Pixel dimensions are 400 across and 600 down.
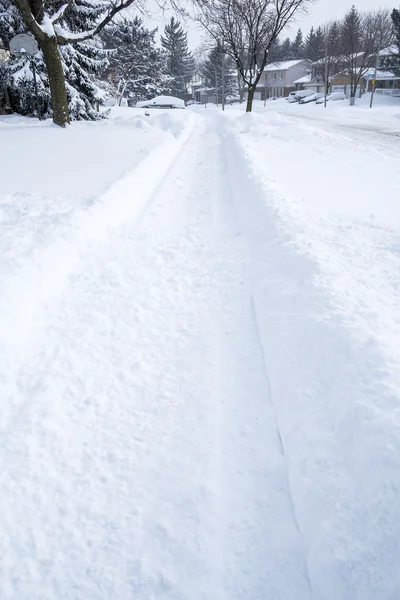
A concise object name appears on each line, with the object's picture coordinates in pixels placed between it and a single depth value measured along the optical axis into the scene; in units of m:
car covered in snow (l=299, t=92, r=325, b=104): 55.30
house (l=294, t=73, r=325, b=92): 68.31
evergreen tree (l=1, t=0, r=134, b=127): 12.85
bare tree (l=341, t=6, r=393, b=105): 51.41
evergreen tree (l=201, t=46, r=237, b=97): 65.62
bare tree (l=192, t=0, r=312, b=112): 23.33
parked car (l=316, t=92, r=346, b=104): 53.38
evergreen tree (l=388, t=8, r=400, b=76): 44.94
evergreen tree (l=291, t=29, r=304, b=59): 98.09
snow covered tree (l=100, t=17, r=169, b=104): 44.59
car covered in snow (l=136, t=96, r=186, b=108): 39.62
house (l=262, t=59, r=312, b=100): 76.50
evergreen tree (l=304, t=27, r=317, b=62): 76.94
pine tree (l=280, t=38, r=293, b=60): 93.74
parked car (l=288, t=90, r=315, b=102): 61.62
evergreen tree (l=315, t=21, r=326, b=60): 67.06
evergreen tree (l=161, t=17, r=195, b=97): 65.25
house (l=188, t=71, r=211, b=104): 77.62
